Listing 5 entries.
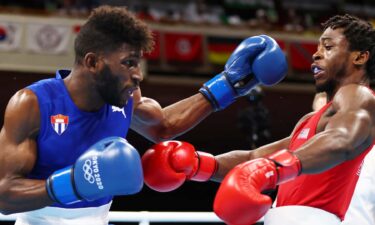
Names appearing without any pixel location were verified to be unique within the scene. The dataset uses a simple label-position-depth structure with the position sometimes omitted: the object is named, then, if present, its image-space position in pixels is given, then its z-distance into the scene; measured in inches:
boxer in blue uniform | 83.0
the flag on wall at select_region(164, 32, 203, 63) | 359.9
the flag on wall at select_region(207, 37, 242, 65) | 370.0
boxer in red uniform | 78.9
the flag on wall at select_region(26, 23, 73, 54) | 329.7
